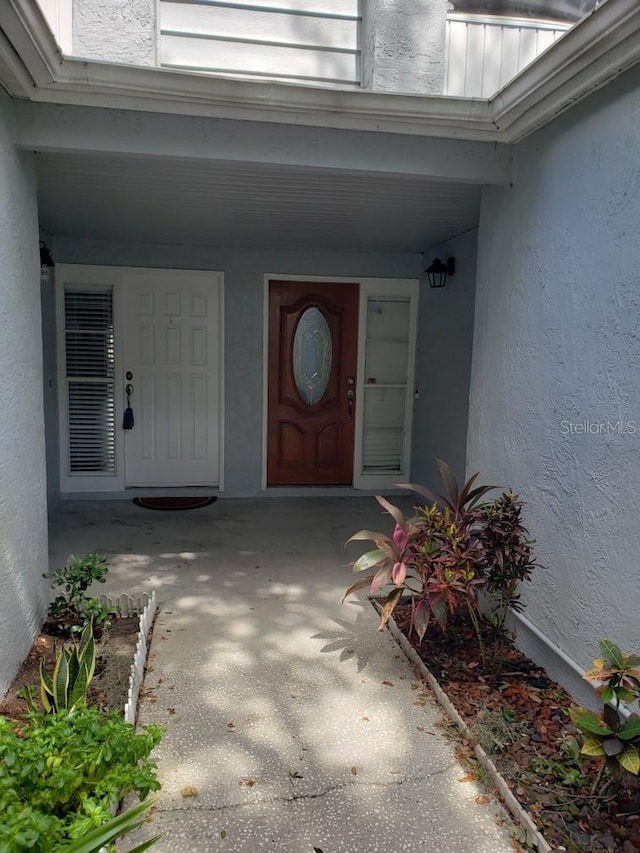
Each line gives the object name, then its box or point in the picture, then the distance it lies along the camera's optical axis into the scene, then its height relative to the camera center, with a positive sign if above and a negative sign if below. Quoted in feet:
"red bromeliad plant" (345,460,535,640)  8.80 -2.94
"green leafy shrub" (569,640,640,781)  6.05 -3.67
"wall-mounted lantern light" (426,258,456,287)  17.30 +2.47
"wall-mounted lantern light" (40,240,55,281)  16.28 +2.26
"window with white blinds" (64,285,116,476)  18.78 -0.93
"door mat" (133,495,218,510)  18.62 -4.70
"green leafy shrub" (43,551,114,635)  10.07 -4.21
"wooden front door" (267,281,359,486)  19.70 -0.92
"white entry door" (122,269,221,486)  18.98 -0.79
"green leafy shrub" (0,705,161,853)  4.62 -3.48
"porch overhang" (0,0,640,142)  7.09 +3.63
